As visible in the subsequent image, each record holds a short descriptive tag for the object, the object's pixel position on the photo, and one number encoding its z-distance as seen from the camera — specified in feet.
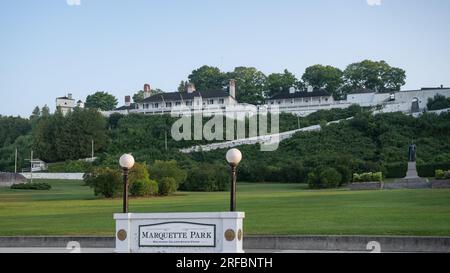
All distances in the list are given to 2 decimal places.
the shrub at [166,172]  164.76
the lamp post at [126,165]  56.49
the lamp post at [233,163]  52.90
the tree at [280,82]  440.45
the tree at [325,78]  436.52
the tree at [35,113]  495.16
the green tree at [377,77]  437.58
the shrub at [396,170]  205.77
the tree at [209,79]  492.13
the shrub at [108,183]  147.43
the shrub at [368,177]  168.66
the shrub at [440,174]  162.00
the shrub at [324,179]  171.63
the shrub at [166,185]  156.46
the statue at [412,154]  176.55
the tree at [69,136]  319.68
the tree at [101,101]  486.79
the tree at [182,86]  480.19
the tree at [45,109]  478.59
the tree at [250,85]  426.51
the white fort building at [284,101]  326.85
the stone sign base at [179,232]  50.44
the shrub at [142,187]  148.77
